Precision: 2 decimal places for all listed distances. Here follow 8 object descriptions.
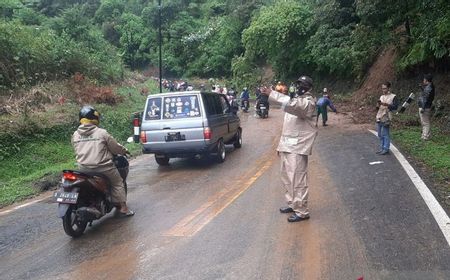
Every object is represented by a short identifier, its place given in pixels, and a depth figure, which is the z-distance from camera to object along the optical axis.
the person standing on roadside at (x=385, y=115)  11.39
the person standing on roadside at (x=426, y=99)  12.60
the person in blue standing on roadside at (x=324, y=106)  18.73
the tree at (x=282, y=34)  34.34
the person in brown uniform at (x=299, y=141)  6.60
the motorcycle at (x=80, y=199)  6.37
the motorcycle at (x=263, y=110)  24.80
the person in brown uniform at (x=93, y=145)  6.84
